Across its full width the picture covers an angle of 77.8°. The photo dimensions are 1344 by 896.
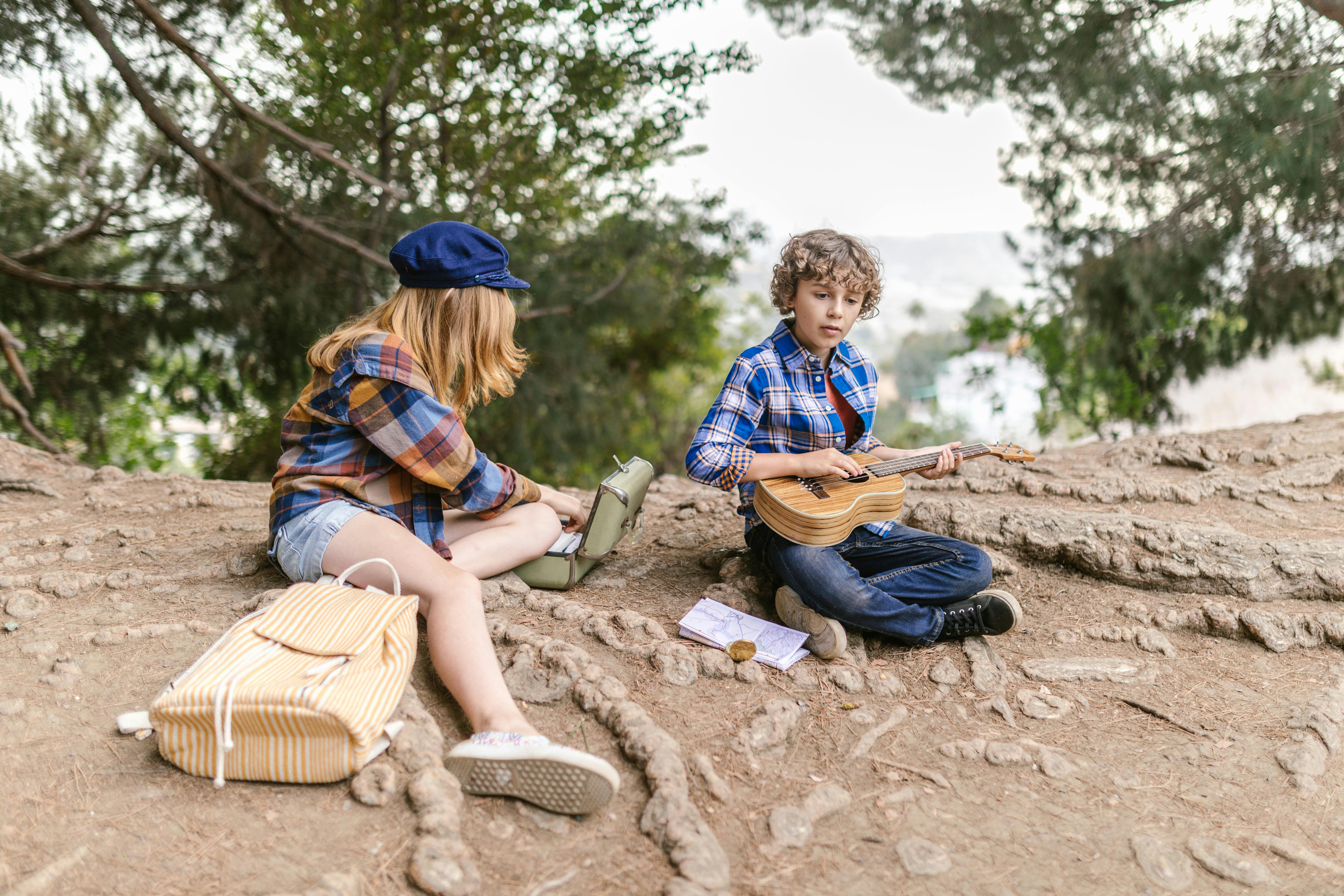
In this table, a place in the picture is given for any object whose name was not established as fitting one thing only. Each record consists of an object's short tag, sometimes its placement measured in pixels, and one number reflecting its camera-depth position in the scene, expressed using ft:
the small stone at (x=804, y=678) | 8.00
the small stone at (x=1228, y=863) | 5.81
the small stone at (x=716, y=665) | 8.02
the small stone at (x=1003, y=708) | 7.64
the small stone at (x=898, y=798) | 6.42
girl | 7.30
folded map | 8.31
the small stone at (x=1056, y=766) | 6.87
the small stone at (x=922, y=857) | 5.74
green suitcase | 9.18
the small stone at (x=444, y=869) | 5.22
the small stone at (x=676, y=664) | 7.86
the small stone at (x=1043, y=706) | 7.77
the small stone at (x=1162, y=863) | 5.76
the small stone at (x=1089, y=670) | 8.41
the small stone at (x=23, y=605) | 8.35
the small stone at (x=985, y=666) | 8.14
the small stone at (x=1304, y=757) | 7.04
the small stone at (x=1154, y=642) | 8.87
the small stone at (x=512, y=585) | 9.11
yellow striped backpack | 5.65
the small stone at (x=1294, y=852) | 5.94
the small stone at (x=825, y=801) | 6.26
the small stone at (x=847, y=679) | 7.97
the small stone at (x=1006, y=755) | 6.98
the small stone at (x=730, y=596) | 9.34
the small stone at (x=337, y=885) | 4.99
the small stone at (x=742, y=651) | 8.20
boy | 8.39
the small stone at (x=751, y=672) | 7.98
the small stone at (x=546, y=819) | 5.88
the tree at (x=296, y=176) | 16.39
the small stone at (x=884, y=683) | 7.96
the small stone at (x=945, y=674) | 8.17
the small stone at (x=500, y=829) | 5.78
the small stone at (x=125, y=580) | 9.16
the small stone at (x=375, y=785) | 5.87
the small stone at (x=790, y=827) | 5.95
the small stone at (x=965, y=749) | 7.07
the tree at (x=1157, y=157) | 16.29
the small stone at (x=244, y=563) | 9.48
